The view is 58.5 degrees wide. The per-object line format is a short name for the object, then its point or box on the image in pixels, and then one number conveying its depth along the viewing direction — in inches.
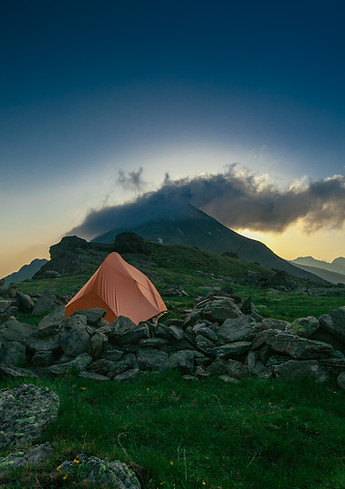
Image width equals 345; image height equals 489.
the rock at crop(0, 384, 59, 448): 225.3
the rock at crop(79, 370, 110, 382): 373.6
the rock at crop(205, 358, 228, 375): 387.5
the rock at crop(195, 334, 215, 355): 428.1
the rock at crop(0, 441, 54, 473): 178.2
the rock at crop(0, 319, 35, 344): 436.1
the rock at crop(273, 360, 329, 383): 348.5
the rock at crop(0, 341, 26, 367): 393.4
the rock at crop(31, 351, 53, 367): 403.9
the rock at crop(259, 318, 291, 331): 453.7
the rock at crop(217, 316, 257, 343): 443.2
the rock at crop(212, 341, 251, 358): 415.2
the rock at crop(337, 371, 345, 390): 334.3
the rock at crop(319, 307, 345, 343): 387.6
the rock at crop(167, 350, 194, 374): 390.0
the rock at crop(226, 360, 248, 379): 375.9
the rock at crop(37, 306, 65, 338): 440.1
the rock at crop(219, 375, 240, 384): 358.8
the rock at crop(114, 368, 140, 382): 374.3
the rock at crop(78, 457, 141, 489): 152.5
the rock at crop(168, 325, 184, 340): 450.9
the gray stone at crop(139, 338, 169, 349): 440.1
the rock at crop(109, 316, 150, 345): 450.9
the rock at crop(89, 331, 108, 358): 419.5
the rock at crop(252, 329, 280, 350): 407.8
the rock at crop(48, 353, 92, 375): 386.6
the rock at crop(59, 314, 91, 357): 415.8
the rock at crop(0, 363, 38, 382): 349.7
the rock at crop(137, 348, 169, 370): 403.2
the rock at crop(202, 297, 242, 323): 517.3
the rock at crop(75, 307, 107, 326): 518.6
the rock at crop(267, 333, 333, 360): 369.4
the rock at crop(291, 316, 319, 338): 406.3
